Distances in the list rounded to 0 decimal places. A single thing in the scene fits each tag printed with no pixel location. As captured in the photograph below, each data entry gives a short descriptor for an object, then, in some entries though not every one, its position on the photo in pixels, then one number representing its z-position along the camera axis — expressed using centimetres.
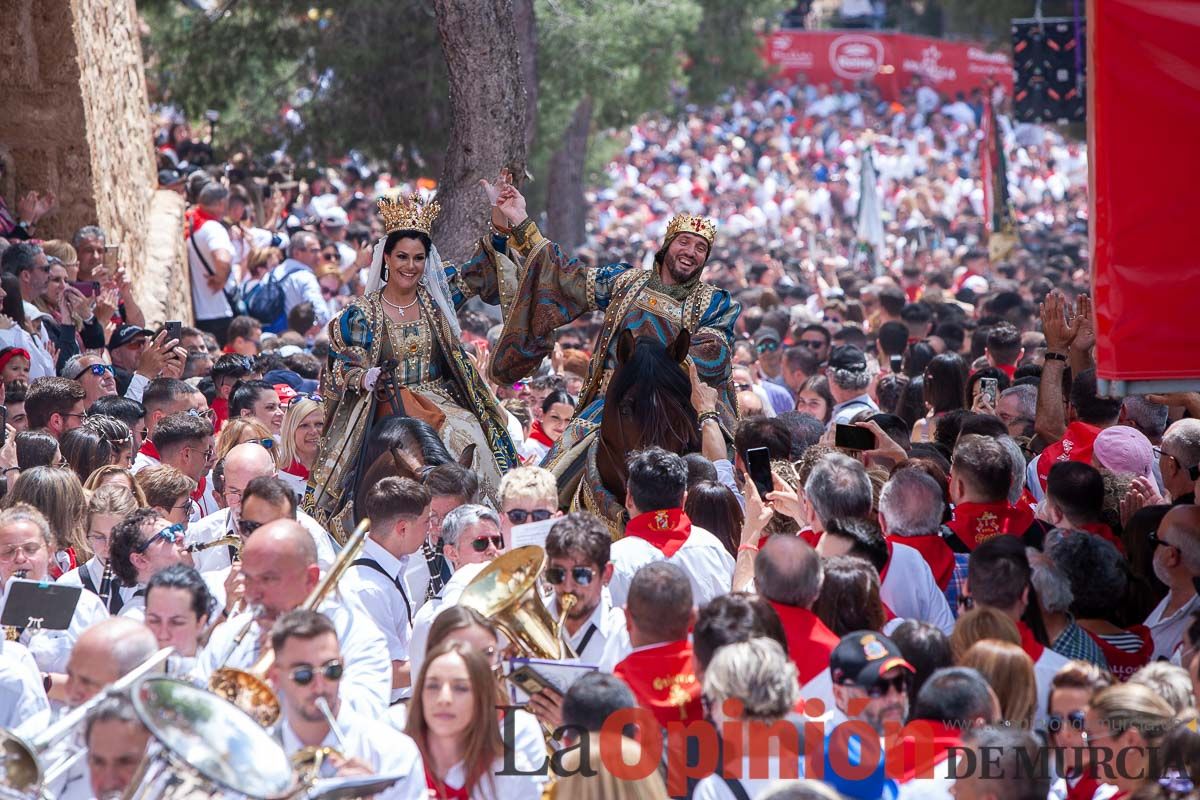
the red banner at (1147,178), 1184
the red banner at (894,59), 8656
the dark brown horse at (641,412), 1567
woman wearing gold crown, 1764
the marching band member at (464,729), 951
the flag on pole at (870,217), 4256
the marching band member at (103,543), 1268
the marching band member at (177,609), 1070
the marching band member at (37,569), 1171
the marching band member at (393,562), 1255
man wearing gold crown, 1759
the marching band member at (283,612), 1061
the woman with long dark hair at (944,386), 1887
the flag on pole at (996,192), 4303
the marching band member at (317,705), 922
